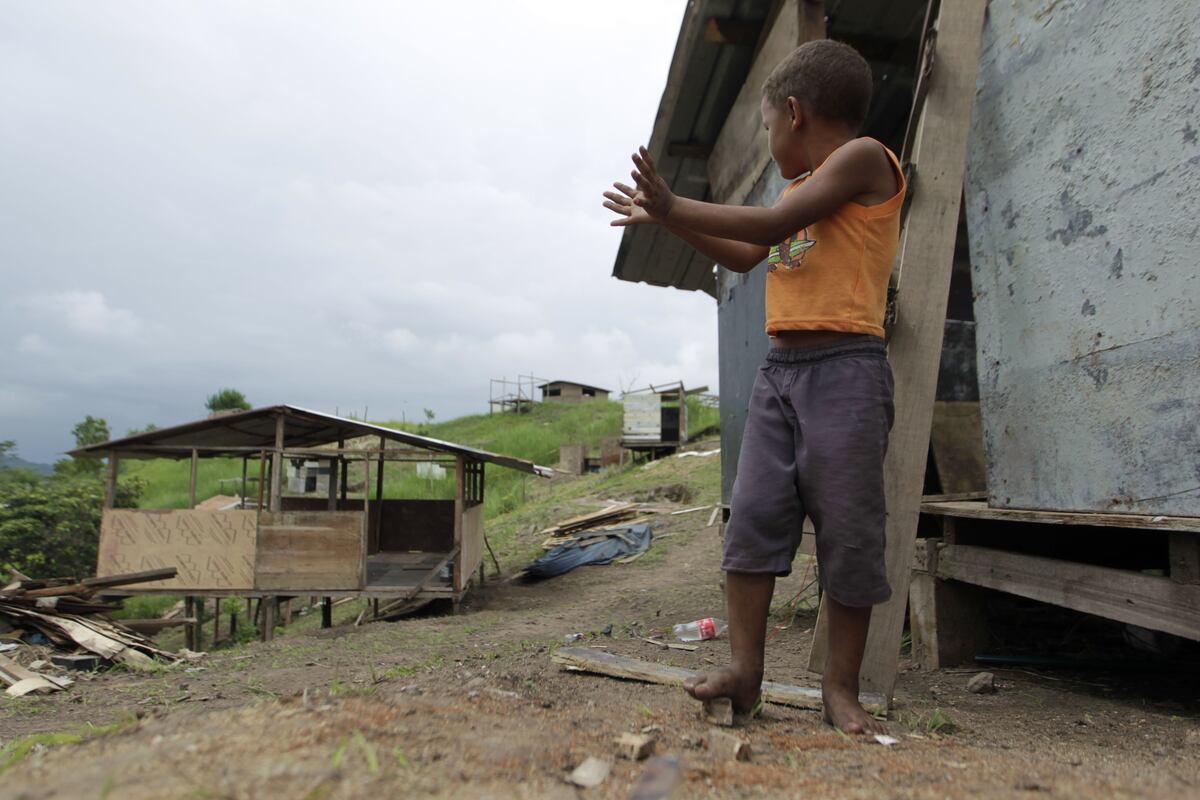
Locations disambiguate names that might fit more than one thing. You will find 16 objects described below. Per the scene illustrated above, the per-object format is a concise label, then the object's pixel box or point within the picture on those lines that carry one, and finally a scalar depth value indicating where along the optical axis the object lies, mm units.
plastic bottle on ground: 4586
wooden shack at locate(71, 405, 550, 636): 10703
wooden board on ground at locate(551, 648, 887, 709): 2322
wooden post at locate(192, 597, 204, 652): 11453
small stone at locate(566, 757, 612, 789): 1376
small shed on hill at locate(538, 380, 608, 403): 51094
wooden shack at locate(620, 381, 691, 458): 24578
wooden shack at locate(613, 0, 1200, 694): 2268
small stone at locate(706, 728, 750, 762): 1642
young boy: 2037
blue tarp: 12961
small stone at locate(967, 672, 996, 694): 2861
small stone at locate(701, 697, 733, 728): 1978
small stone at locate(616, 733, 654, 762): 1567
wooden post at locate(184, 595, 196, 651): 11768
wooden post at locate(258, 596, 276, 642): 10906
